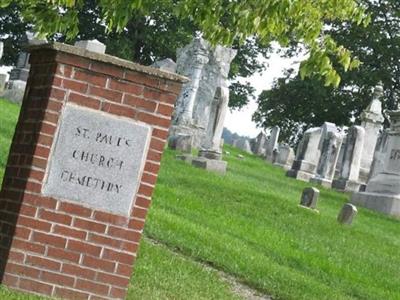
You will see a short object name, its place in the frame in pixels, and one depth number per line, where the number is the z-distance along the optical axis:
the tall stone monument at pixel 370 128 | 33.28
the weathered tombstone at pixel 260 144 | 45.59
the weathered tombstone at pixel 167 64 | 30.94
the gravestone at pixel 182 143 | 23.88
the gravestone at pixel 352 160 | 28.93
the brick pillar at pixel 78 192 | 6.47
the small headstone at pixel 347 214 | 16.14
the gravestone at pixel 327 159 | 29.89
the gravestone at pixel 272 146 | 39.88
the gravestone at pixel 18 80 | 30.08
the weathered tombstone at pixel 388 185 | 22.34
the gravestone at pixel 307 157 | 30.92
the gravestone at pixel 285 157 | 36.97
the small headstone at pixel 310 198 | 17.09
